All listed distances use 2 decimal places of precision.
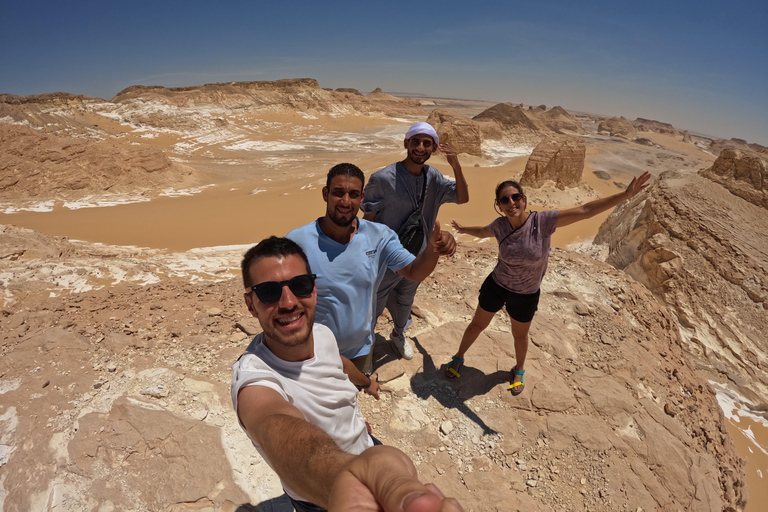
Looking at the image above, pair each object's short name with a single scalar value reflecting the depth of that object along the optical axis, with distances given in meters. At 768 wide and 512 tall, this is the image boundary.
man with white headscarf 2.94
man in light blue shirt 2.09
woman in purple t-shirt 2.78
